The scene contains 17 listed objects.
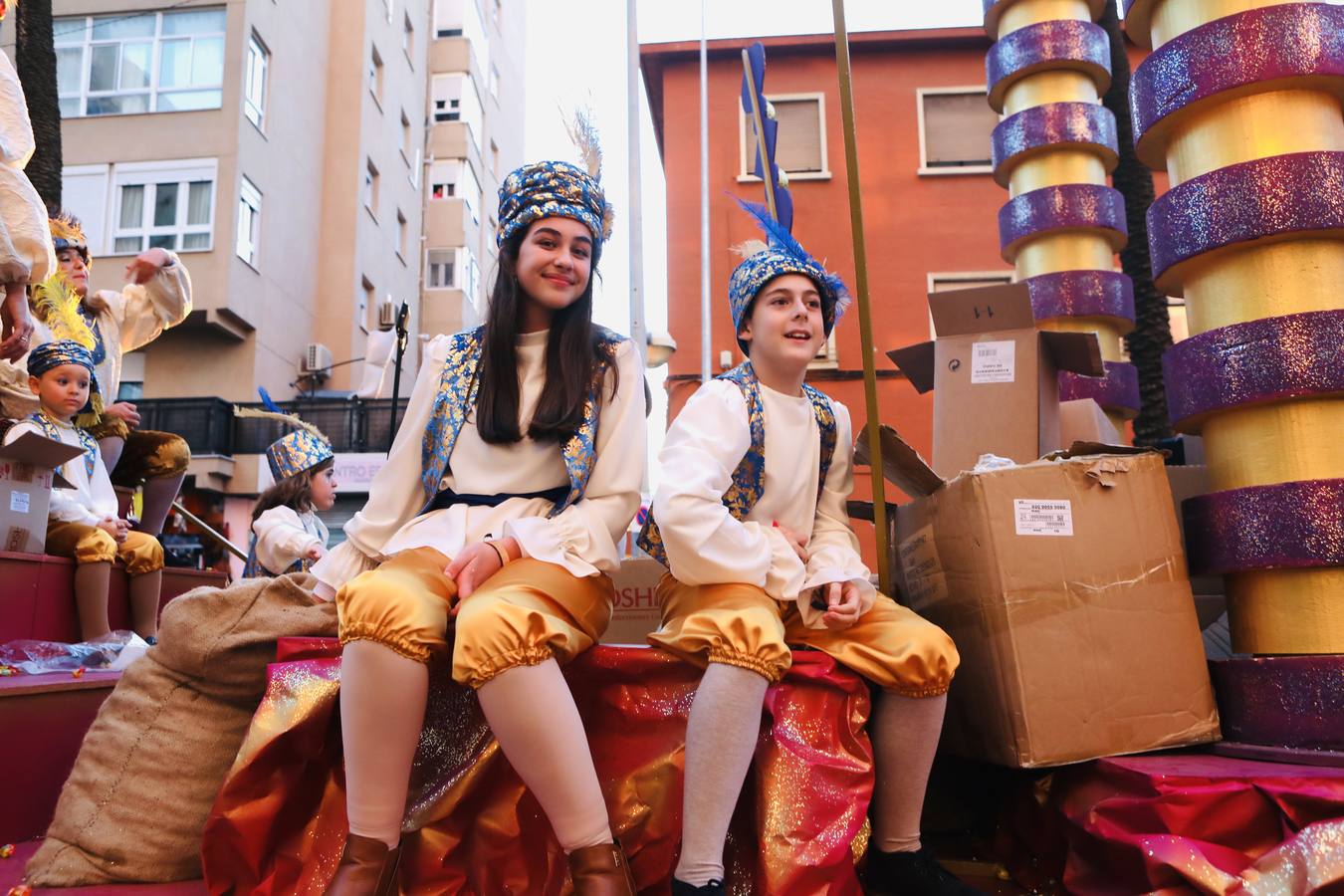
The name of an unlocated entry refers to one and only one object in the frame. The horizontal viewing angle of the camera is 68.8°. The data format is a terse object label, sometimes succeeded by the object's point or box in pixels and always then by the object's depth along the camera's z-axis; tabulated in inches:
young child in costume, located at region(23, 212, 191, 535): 196.4
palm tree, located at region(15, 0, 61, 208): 264.4
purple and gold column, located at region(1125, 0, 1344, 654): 91.6
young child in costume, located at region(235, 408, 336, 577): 186.4
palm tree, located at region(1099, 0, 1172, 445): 265.1
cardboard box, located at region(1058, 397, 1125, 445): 135.5
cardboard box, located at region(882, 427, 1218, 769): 87.0
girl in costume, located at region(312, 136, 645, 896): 74.4
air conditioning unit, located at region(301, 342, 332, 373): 681.0
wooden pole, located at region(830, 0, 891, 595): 92.4
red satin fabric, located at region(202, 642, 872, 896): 83.2
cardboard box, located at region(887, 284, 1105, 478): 118.1
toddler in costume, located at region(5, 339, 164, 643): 168.7
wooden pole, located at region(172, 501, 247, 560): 239.9
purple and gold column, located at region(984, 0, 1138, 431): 171.5
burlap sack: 90.3
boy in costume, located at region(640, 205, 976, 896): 79.7
